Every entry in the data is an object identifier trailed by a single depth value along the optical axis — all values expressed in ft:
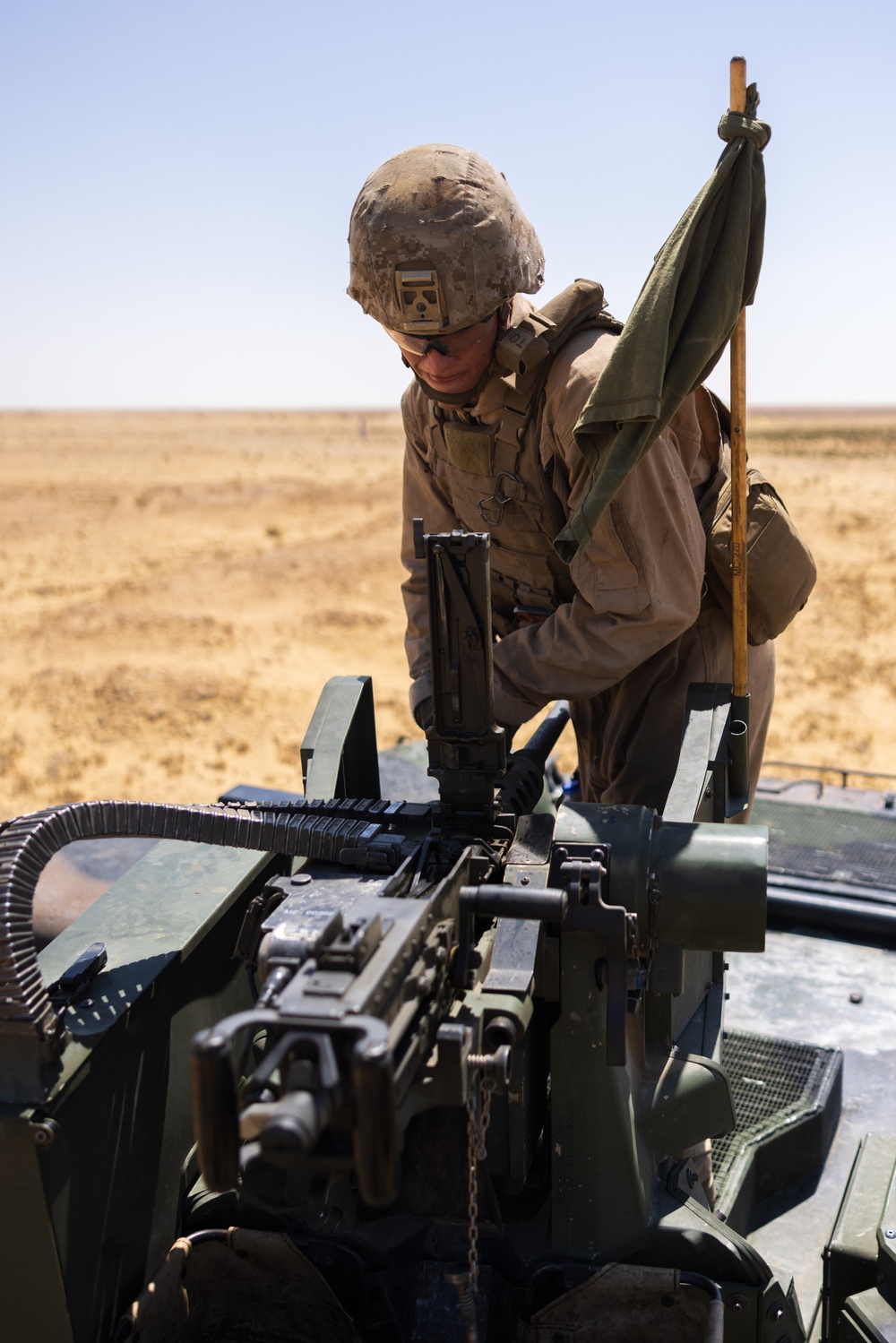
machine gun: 7.62
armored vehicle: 8.27
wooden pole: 10.87
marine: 11.34
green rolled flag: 10.52
